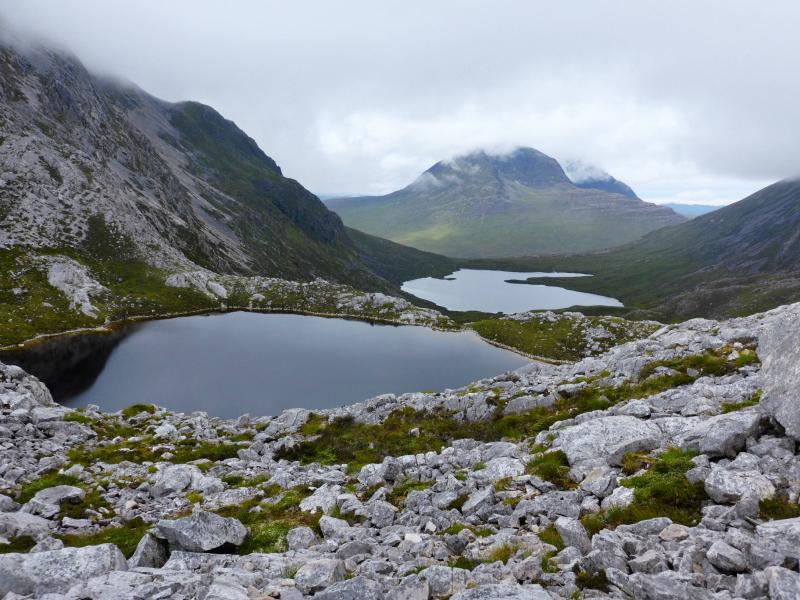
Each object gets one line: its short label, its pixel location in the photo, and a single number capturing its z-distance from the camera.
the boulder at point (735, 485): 9.27
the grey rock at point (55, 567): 9.26
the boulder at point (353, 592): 8.15
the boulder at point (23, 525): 13.57
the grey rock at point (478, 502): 12.88
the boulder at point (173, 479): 18.78
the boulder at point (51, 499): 15.63
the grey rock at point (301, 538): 12.69
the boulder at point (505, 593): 7.56
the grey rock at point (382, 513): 13.62
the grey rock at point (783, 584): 6.16
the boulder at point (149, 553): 10.89
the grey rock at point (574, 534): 9.64
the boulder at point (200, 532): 11.85
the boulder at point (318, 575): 9.00
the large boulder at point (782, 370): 11.23
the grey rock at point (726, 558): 7.36
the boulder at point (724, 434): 11.61
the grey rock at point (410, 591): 8.27
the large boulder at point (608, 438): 13.53
